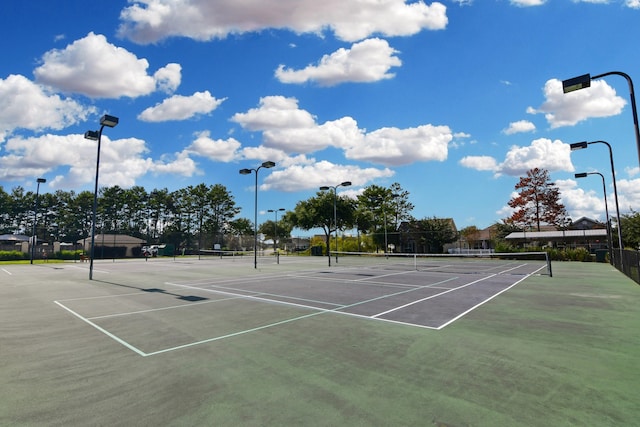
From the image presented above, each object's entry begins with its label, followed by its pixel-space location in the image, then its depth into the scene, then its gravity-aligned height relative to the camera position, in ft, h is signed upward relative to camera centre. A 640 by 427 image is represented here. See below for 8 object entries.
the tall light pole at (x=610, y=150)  53.98 +15.26
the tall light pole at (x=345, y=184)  106.22 +19.01
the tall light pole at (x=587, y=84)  29.50 +15.08
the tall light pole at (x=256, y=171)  81.25 +19.21
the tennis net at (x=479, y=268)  77.65 -7.01
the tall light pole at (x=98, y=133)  58.49 +21.45
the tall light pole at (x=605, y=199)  78.28 +11.18
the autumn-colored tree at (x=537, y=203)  185.37 +21.83
